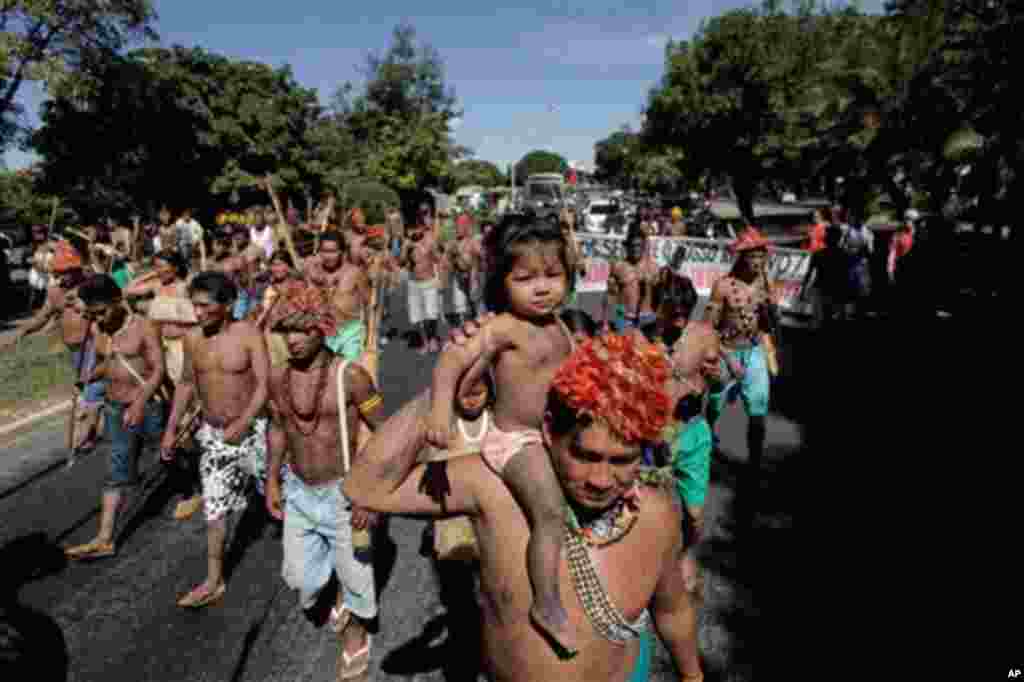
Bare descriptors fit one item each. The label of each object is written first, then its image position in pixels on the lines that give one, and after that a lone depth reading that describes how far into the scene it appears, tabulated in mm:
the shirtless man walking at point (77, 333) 5562
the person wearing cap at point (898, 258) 15727
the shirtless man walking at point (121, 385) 5008
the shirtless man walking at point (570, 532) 1711
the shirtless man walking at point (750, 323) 5809
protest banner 15703
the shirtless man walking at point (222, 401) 4379
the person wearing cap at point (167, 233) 15275
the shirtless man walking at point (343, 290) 7004
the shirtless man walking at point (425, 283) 11695
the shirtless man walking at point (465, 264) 12508
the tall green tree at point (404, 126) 37719
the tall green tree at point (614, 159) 55144
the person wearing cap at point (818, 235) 14867
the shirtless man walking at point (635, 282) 8211
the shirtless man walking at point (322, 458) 3701
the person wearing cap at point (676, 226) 18744
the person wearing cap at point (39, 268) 14781
